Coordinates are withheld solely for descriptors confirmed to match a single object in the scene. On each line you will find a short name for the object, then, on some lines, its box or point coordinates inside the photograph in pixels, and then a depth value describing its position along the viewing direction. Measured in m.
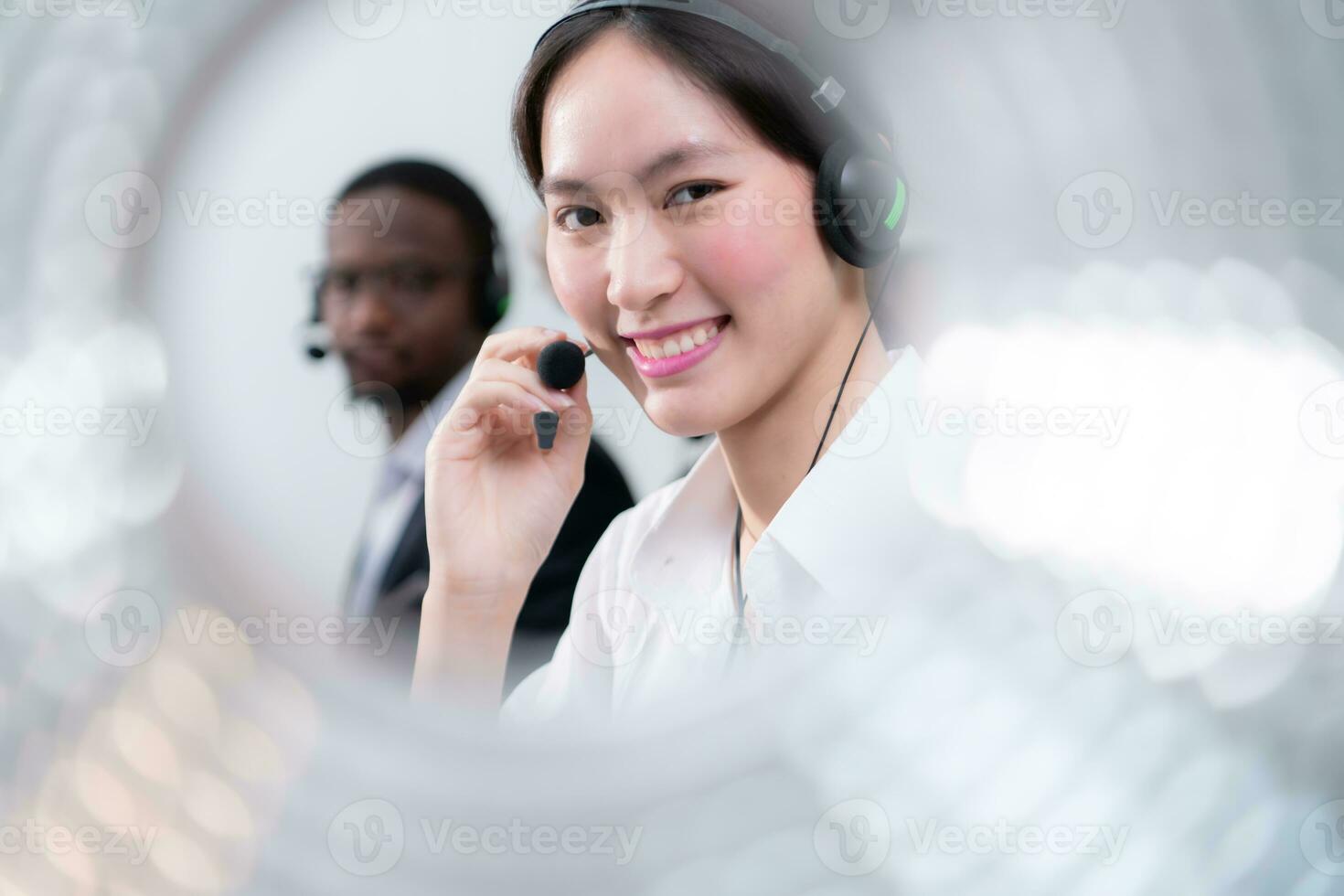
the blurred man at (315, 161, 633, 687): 1.35
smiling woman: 0.89
